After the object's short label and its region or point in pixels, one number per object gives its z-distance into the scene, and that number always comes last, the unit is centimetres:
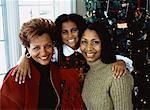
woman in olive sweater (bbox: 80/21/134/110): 151
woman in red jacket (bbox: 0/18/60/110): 141
